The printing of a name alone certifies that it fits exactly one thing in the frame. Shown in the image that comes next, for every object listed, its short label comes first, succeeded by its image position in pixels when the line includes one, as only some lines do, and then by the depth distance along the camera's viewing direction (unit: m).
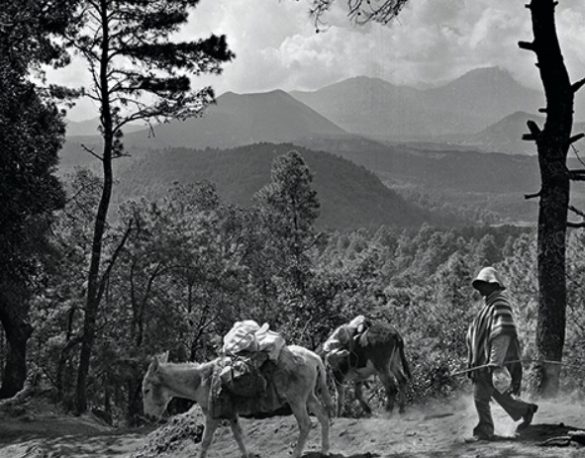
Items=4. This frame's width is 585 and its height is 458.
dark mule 11.40
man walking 7.79
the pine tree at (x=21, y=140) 15.34
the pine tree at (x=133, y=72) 17.42
